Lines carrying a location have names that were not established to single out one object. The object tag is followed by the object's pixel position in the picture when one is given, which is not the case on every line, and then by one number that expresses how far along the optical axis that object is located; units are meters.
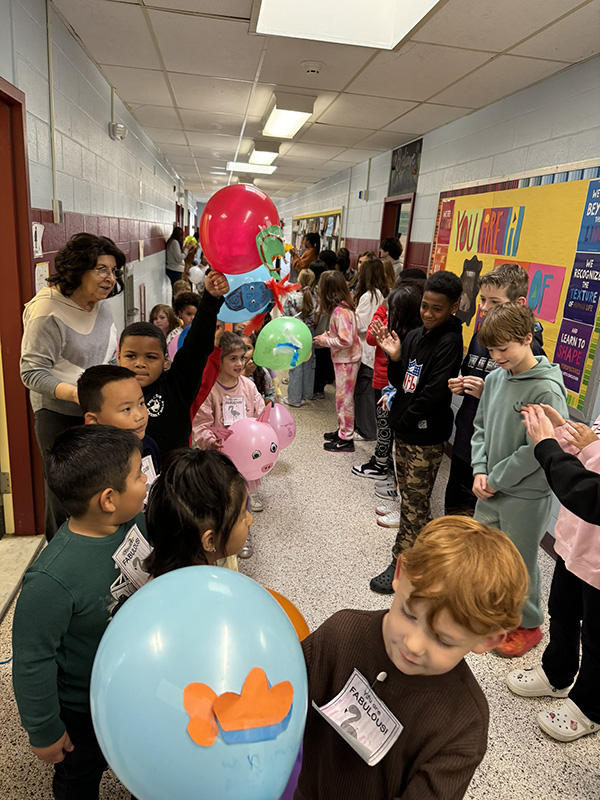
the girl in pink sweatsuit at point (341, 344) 3.93
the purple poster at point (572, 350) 2.74
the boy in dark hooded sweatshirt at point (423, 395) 2.30
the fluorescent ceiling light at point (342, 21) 2.59
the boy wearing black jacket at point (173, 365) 1.83
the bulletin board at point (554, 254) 2.70
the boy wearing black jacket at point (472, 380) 2.18
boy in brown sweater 0.76
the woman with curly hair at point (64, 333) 2.02
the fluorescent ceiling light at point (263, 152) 6.04
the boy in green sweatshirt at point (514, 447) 1.78
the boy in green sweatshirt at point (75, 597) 0.98
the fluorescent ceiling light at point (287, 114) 3.98
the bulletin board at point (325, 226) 8.65
